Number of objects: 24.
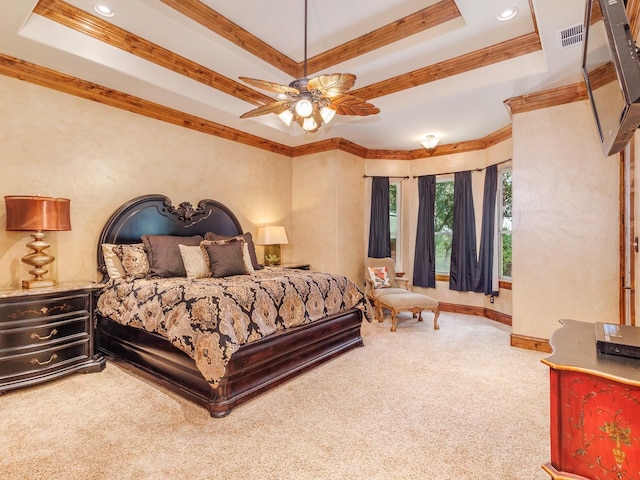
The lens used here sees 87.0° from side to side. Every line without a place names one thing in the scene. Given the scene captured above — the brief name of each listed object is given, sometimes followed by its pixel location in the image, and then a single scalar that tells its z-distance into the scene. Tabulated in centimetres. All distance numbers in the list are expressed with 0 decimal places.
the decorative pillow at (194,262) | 362
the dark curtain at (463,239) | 543
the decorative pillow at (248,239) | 429
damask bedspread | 237
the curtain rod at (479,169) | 489
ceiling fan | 260
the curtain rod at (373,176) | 601
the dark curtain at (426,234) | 582
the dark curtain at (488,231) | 512
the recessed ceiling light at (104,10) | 271
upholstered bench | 452
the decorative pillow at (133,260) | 346
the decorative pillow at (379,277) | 525
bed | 243
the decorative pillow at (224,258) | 366
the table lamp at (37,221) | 280
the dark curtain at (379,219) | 595
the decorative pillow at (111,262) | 347
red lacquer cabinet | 107
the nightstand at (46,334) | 262
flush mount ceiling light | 503
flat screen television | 138
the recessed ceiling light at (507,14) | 275
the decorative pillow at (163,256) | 353
